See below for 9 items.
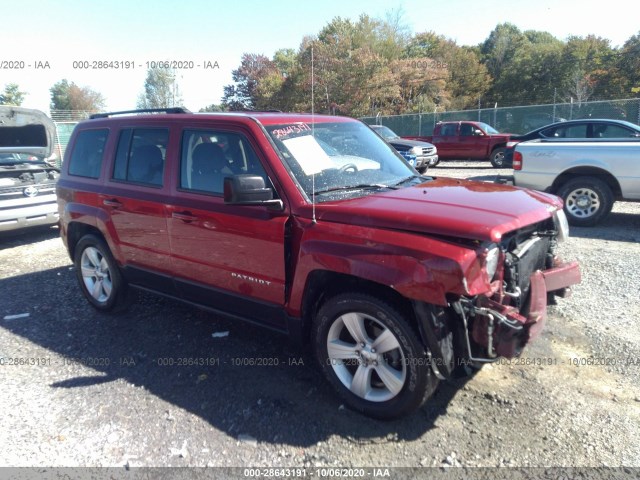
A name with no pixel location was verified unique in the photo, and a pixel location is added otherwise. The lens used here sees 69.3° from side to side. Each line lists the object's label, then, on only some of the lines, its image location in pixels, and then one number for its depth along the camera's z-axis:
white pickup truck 7.25
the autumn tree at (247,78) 45.24
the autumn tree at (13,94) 45.00
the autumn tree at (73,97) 61.97
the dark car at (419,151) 14.93
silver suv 7.49
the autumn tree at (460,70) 45.41
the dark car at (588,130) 9.72
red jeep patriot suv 2.60
